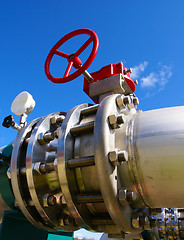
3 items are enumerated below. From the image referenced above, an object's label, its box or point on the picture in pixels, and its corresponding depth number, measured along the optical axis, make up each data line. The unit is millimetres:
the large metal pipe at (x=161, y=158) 668
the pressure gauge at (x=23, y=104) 1365
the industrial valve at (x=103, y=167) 674
